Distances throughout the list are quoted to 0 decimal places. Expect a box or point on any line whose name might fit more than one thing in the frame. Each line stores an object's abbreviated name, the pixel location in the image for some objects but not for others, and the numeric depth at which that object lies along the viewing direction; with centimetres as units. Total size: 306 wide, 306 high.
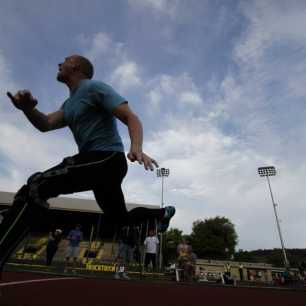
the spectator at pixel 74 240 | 1120
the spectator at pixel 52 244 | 1119
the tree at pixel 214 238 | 5797
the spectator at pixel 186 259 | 1051
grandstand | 2659
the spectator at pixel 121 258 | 959
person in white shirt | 1020
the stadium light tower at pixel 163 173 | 4012
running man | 183
